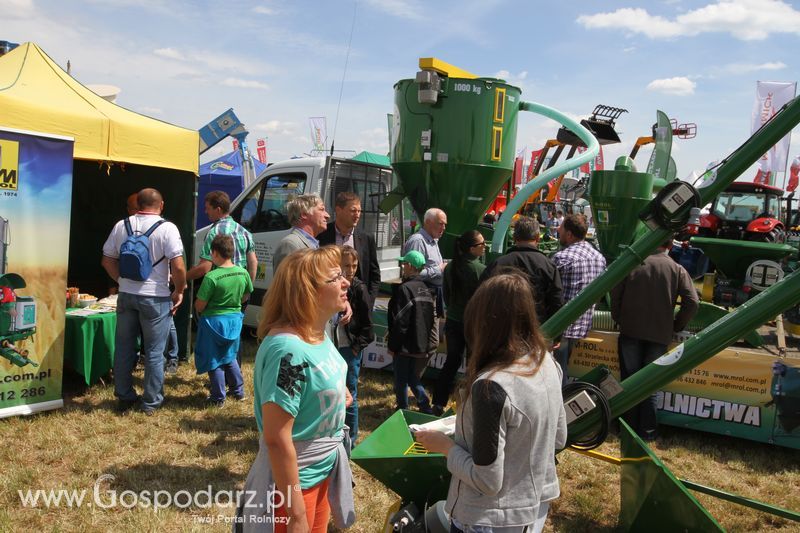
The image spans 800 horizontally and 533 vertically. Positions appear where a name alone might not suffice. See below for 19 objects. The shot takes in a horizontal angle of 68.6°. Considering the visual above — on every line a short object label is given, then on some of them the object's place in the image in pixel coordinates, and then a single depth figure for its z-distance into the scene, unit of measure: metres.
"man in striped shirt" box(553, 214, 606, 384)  4.73
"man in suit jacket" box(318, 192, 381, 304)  4.02
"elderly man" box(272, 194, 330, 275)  3.65
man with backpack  4.63
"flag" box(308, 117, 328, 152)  31.65
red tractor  13.10
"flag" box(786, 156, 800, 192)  27.71
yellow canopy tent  4.67
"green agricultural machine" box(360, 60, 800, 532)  2.41
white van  6.35
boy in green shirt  4.77
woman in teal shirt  1.76
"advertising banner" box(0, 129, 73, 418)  4.28
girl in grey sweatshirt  1.67
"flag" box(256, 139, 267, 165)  30.44
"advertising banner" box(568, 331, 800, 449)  4.37
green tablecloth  4.96
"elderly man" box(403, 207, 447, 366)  5.37
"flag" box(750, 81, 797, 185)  19.15
